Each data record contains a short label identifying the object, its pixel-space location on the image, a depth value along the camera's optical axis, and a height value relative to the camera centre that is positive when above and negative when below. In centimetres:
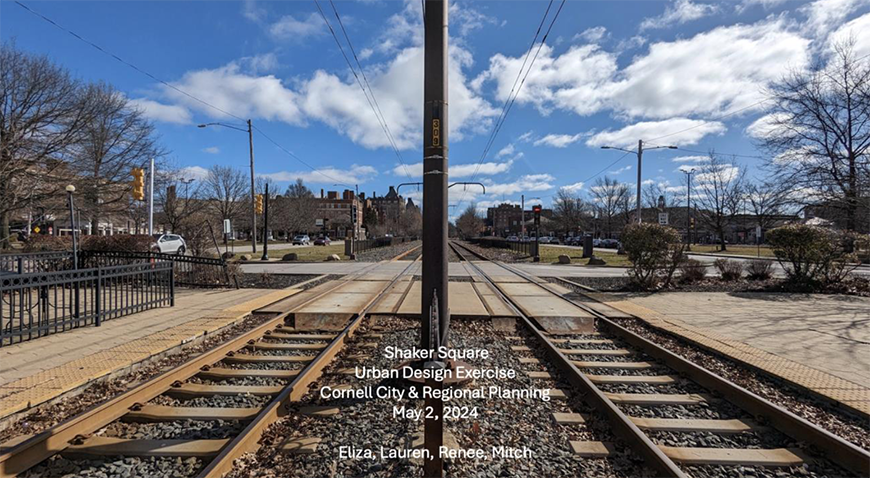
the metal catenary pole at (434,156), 517 +98
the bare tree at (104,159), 2656 +529
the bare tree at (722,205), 5375 +390
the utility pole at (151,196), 2189 +204
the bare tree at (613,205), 9362 +679
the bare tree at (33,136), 2223 +544
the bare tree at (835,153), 1878 +427
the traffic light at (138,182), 1838 +231
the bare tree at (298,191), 10575 +1150
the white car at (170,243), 2395 -50
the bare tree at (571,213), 10402 +549
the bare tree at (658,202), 7319 +602
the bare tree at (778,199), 2272 +203
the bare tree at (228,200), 6358 +539
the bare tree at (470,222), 12394 +385
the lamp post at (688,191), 5838 +611
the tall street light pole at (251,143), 3075 +675
